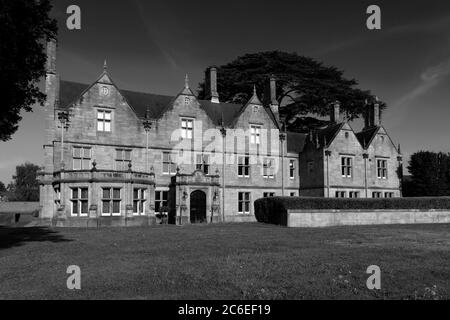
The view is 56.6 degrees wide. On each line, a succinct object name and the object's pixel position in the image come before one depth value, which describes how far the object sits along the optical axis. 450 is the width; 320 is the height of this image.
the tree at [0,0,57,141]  13.25
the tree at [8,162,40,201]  119.82
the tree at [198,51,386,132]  49.91
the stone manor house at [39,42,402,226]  28.12
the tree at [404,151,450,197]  36.97
